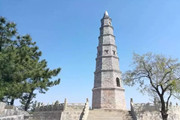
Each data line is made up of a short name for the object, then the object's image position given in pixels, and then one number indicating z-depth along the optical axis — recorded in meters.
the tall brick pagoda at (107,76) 16.70
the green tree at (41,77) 12.15
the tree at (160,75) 10.97
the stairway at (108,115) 13.45
